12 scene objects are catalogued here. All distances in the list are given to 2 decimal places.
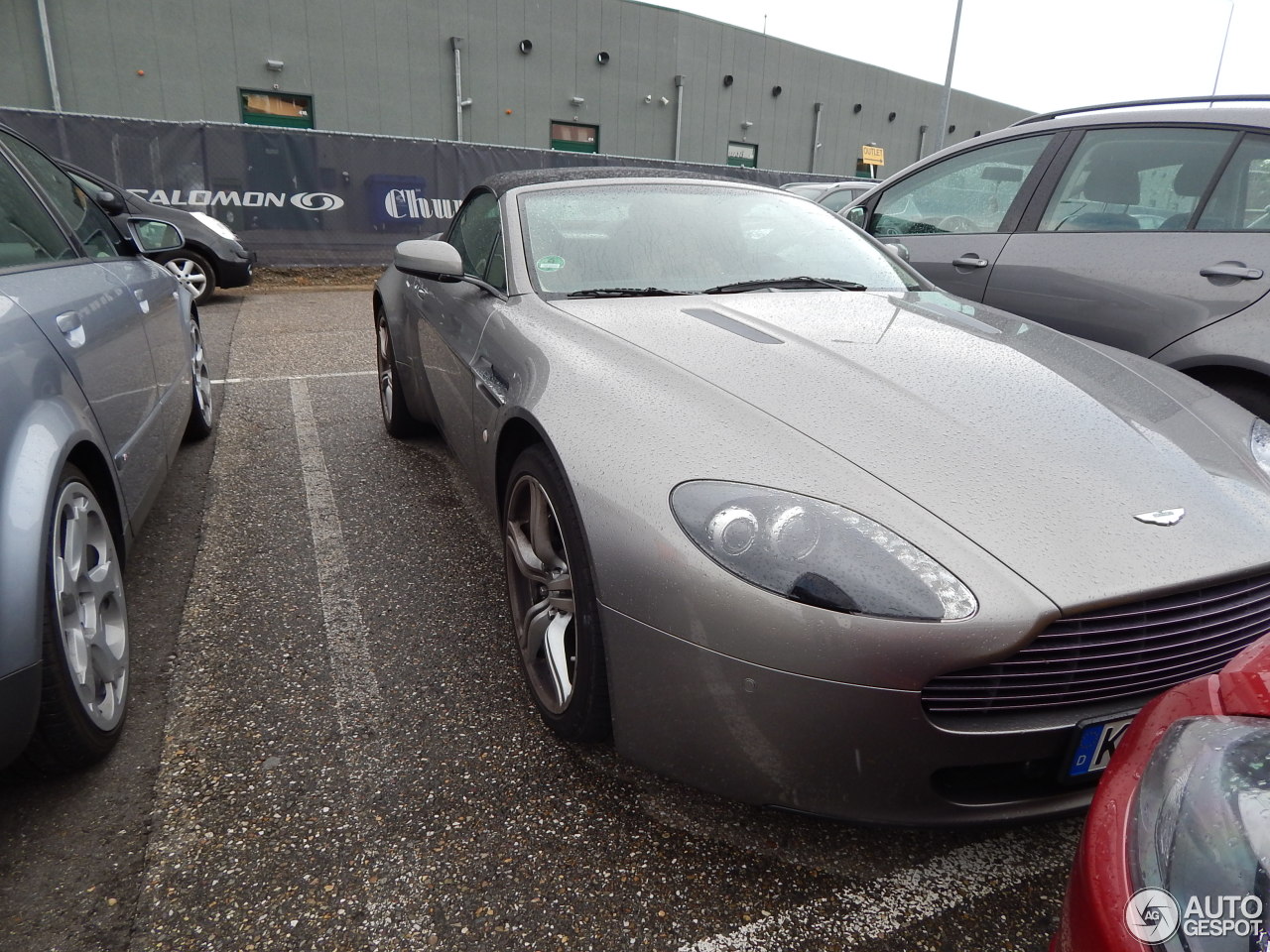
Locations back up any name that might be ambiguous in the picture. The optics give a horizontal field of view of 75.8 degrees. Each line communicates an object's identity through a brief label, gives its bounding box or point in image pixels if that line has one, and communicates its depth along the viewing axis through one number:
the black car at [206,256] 8.34
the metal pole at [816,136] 23.36
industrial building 13.80
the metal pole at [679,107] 20.12
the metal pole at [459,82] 16.75
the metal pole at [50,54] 13.02
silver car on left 1.58
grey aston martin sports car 1.38
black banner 9.92
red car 0.79
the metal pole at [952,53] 16.94
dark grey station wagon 2.79
